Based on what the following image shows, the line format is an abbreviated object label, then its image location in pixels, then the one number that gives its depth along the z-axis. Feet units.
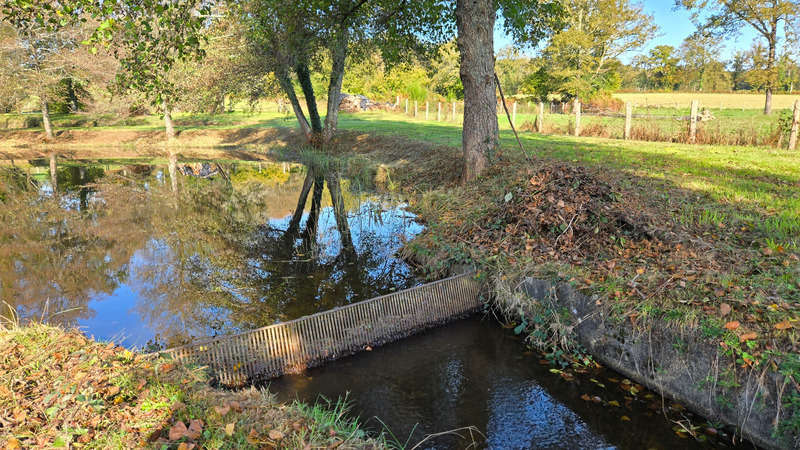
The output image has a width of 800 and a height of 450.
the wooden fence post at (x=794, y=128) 45.96
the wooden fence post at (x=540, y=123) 79.04
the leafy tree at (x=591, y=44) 130.31
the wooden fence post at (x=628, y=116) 62.22
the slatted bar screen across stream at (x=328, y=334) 17.86
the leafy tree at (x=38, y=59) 91.91
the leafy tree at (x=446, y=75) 157.06
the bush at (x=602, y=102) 140.44
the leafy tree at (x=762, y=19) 99.35
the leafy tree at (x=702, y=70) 170.71
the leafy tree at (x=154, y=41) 22.16
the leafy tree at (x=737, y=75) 196.65
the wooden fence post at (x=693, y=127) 55.34
